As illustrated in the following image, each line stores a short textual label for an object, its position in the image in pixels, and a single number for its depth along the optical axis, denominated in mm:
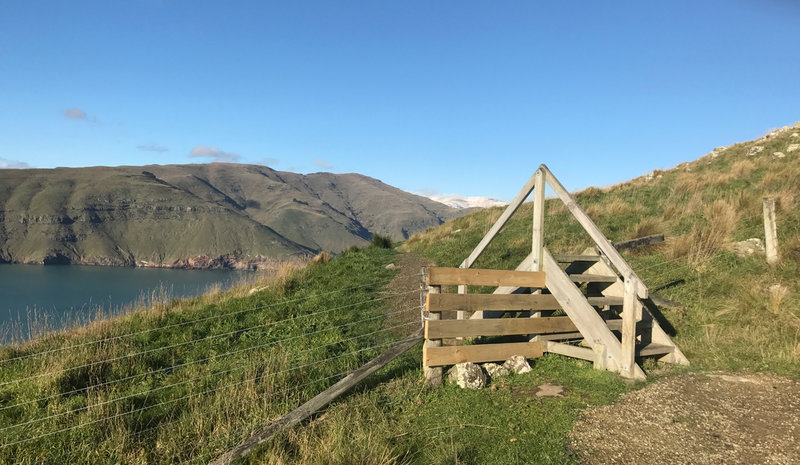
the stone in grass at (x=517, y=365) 6219
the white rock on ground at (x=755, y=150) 20353
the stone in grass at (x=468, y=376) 5750
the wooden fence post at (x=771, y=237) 8391
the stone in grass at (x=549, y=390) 5426
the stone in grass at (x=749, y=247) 9070
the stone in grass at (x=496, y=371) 6117
